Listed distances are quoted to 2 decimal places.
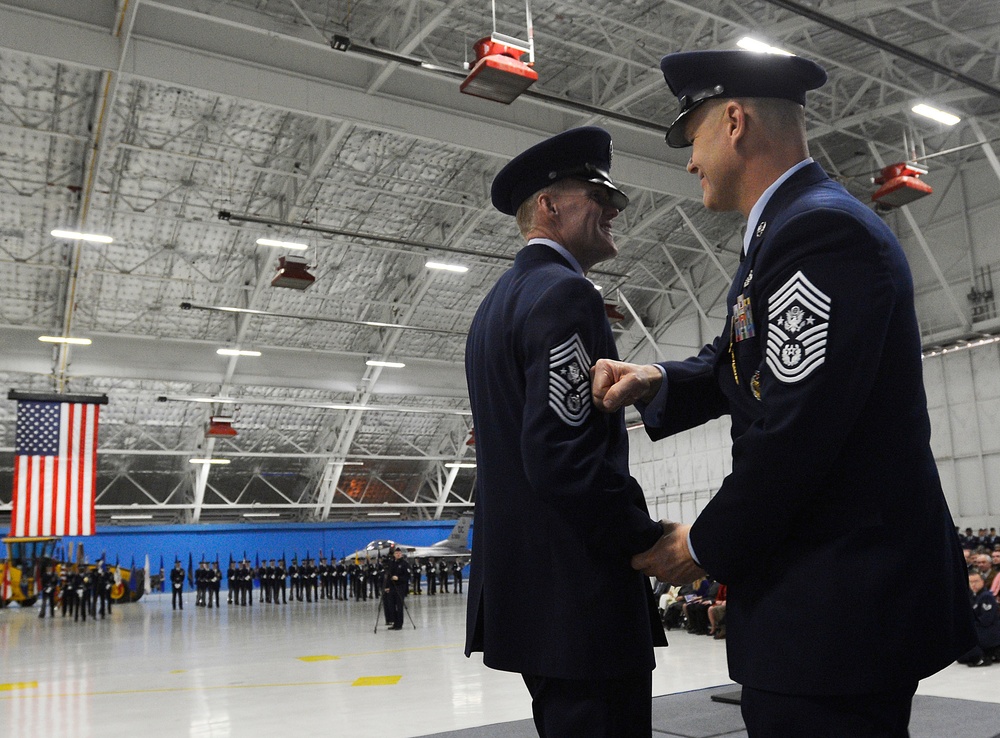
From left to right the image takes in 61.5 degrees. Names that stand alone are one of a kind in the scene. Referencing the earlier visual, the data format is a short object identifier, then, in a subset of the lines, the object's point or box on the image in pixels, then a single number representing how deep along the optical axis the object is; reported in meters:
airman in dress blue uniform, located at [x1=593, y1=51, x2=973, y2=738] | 1.09
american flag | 15.94
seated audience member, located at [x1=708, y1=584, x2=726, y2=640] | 9.84
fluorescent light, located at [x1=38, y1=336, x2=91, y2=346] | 19.38
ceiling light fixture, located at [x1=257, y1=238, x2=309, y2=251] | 15.90
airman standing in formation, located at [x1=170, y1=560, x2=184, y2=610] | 21.59
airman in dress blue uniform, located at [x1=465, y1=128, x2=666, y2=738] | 1.44
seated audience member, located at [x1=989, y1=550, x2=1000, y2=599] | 8.46
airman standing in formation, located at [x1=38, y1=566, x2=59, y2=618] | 19.10
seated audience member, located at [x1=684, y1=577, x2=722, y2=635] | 10.91
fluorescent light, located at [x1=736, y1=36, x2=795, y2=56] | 10.08
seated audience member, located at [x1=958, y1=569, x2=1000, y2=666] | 7.11
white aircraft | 26.31
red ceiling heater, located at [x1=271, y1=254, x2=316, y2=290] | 15.89
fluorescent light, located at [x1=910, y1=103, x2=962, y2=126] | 12.72
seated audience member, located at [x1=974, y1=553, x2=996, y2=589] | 8.02
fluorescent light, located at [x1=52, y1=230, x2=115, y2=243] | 15.17
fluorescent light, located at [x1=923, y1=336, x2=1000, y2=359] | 17.64
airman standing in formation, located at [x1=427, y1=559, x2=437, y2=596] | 24.35
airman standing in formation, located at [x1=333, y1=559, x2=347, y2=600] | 24.06
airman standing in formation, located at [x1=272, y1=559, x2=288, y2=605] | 23.29
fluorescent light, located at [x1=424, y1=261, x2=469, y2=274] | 18.47
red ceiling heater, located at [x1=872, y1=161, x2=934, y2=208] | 13.97
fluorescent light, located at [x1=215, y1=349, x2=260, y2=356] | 21.11
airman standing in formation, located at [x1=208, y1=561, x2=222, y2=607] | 22.59
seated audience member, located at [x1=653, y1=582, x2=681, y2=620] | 12.13
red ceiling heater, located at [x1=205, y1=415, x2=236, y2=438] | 22.02
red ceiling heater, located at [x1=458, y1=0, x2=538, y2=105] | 9.28
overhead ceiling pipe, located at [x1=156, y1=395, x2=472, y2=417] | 22.72
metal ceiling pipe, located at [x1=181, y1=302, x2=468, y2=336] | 18.78
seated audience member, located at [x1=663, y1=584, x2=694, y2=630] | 11.78
